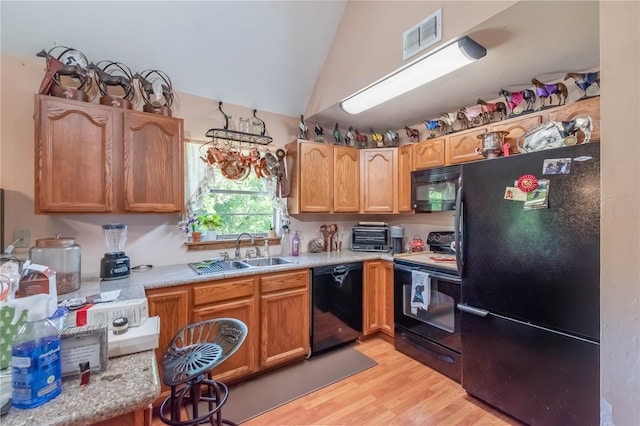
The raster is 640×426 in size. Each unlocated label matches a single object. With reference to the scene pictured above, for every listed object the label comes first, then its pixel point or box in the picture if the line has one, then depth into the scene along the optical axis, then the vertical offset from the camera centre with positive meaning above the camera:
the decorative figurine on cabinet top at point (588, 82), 1.84 +0.89
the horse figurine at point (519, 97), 2.24 +0.96
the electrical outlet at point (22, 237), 1.86 -0.17
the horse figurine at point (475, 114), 2.51 +0.91
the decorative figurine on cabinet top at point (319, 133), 3.07 +0.90
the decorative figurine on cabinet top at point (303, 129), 2.98 +0.92
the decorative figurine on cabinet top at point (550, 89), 2.10 +0.95
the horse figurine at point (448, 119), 2.72 +0.93
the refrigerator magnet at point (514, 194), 1.68 +0.10
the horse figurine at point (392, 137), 3.29 +0.91
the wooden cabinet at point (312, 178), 2.85 +0.37
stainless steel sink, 2.69 -0.51
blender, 1.93 -0.32
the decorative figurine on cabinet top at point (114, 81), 1.97 +1.01
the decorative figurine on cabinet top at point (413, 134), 3.17 +0.92
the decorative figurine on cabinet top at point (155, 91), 2.16 +1.02
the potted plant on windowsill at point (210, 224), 2.61 -0.12
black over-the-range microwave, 2.54 +0.23
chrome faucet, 2.72 -0.37
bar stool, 1.07 -0.65
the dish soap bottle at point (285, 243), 2.98 -0.35
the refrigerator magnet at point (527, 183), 1.62 +0.17
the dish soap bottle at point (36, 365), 0.66 -0.38
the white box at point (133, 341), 0.92 -0.45
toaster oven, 3.15 -0.32
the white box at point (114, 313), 1.09 -0.42
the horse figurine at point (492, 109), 2.45 +0.93
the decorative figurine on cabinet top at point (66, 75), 1.78 +0.97
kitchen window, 2.48 +0.15
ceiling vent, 1.75 +1.21
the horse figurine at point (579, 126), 1.68 +0.53
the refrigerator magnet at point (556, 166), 1.50 +0.25
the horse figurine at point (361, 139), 3.33 +0.90
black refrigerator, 1.44 -0.47
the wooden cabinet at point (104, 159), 1.72 +0.38
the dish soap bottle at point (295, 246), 2.96 -0.38
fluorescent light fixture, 1.77 +1.06
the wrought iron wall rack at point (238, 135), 2.55 +0.76
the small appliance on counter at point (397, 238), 3.09 -0.32
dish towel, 2.35 -0.71
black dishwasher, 2.51 -0.93
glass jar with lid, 1.60 -0.28
